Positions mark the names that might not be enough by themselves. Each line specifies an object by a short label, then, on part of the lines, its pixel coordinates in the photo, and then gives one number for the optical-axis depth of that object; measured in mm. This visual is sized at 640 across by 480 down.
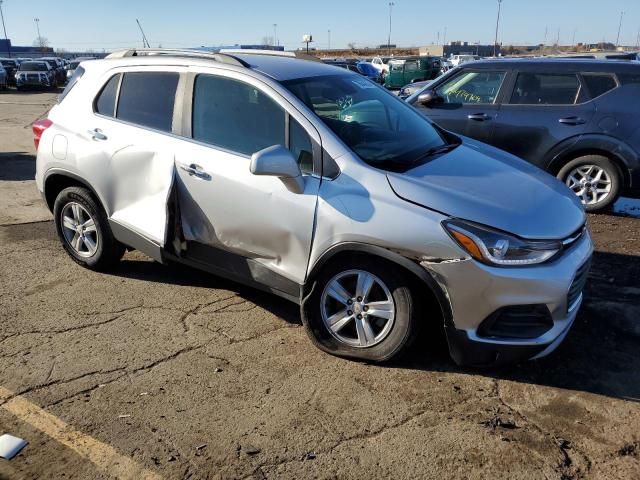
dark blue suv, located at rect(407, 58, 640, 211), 6508
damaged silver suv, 3158
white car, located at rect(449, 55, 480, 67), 40931
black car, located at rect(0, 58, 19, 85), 34625
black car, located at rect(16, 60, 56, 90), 31859
